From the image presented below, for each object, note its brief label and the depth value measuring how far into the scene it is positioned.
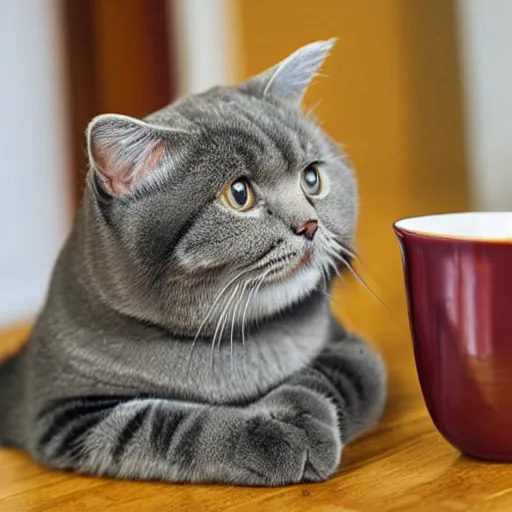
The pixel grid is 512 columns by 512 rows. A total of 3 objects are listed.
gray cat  0.48
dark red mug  0.44
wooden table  0.45
